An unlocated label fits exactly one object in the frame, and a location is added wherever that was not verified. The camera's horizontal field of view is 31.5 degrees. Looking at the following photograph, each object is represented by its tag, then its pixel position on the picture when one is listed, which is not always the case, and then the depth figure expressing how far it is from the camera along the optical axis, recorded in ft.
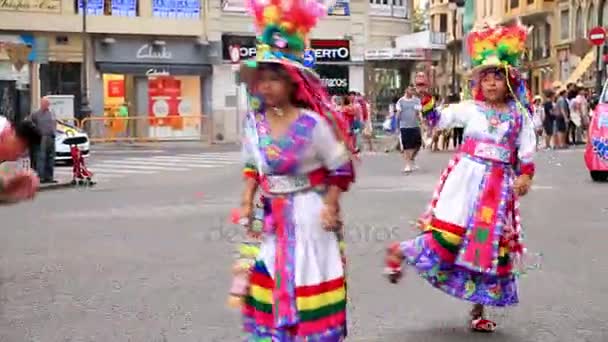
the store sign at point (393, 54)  151.02
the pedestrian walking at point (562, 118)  100.25
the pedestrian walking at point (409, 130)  70.28
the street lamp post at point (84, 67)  124.77
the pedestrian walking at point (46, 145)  64.18
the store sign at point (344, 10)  145.46
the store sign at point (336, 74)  145.69
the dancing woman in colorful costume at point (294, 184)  16.49
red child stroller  65.75
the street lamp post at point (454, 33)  292.86
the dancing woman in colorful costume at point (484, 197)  22.41
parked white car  82.58
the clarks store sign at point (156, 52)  129.80
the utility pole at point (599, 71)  120.98
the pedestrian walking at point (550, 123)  102.53
